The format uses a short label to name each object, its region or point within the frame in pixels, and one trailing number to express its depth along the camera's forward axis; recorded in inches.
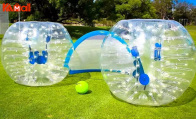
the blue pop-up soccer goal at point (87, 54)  227.3
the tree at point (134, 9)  924.0
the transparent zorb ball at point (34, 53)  179.6
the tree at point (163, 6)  2033.7
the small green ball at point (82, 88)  173.2
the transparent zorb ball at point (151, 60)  137.9
